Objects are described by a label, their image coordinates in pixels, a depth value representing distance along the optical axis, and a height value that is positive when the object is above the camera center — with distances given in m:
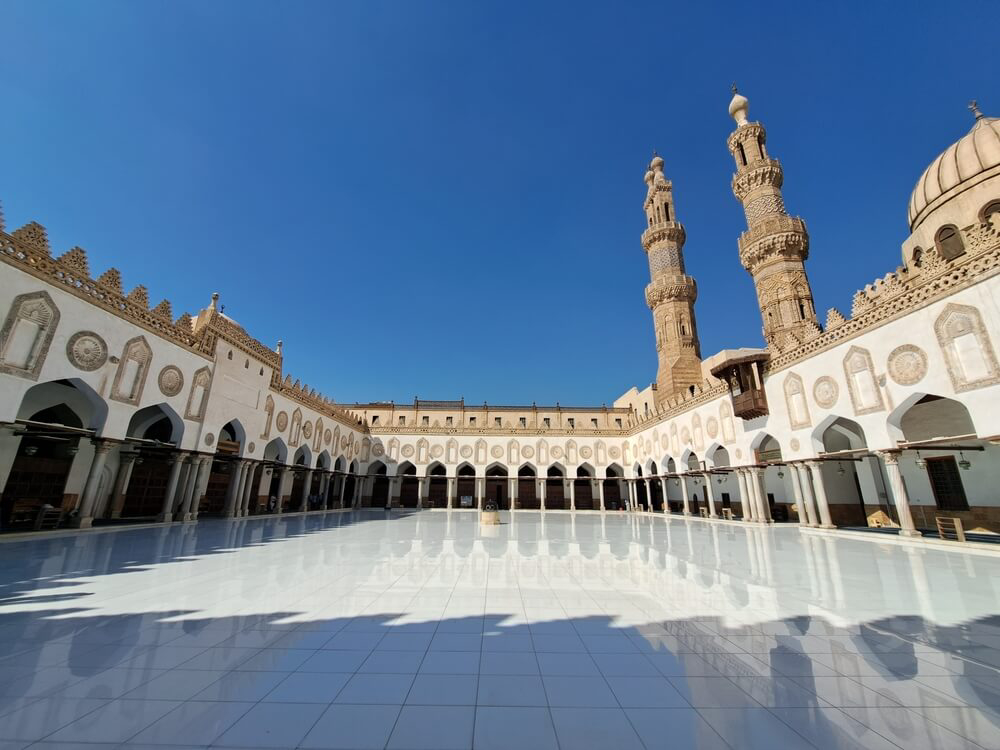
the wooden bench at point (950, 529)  9.65 -0.78
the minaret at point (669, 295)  28.12 +13.85
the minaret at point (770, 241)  20.61 +12.57
